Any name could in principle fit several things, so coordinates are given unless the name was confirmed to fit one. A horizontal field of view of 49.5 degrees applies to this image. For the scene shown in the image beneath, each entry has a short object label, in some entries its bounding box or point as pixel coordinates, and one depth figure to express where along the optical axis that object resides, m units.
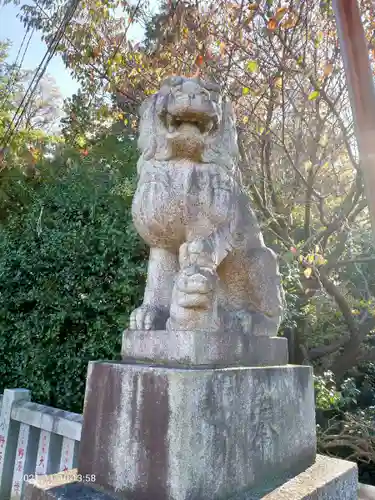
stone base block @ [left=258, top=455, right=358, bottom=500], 1.52
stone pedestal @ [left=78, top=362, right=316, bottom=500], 1.35
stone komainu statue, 1.70
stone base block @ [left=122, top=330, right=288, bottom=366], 1.50
